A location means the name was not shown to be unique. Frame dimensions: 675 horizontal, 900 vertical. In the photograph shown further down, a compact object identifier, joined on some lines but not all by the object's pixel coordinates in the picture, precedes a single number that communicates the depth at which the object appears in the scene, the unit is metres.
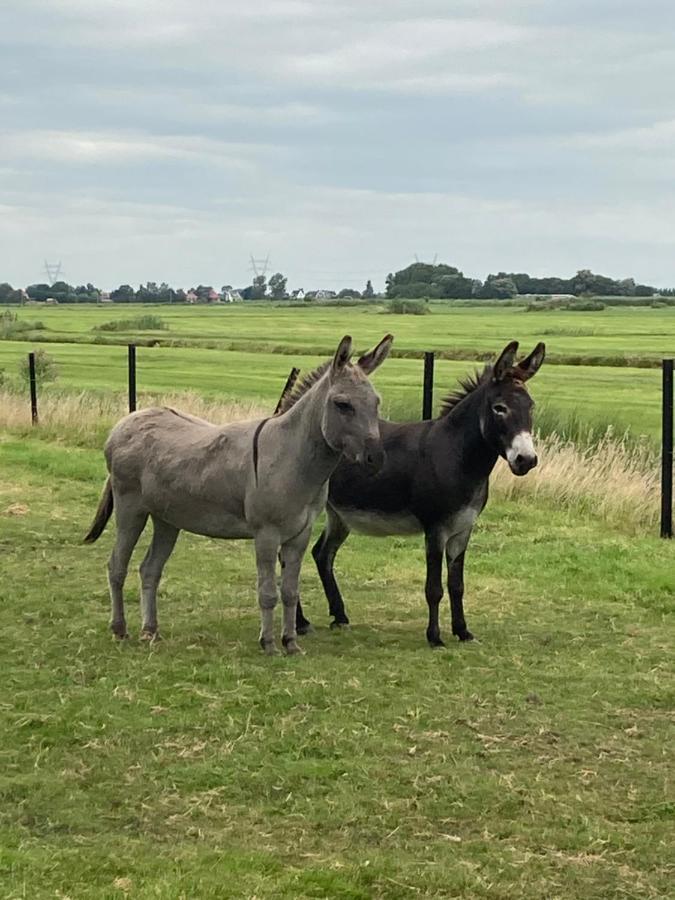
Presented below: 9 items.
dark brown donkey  7.54
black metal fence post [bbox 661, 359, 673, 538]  11.66
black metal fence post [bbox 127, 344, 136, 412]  18.92
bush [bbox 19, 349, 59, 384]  23.48
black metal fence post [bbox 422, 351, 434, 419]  14.35
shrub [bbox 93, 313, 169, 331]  64.69
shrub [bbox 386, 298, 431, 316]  82.94
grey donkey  6.99
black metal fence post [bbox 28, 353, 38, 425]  20.17
